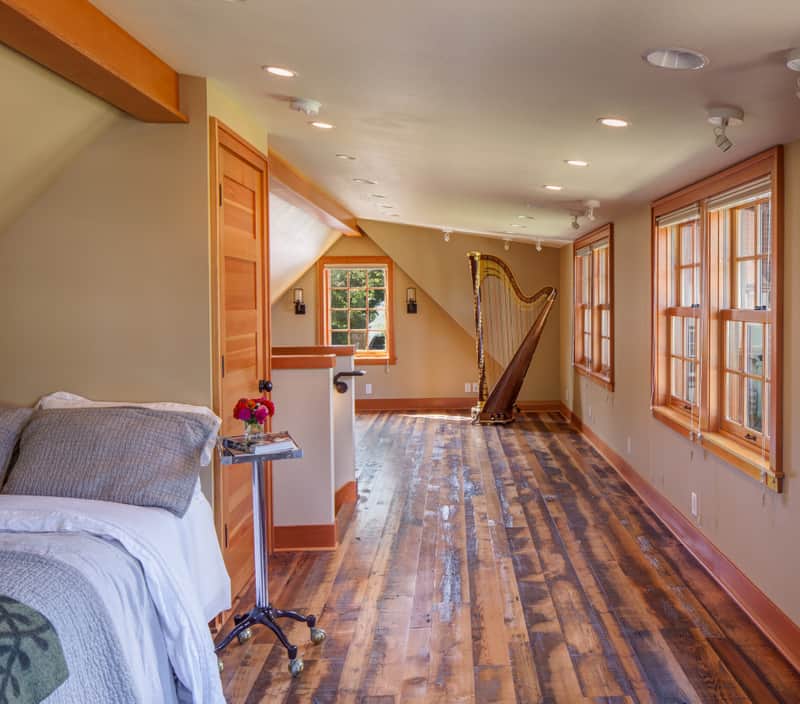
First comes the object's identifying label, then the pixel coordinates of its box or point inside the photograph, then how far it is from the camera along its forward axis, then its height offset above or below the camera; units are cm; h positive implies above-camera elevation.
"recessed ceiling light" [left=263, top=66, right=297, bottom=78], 298 +99
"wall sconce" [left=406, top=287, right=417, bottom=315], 1037 +39
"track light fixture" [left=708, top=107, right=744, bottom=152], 273 +74
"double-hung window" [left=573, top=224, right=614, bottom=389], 701 +22
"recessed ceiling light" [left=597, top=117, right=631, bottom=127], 306 +81
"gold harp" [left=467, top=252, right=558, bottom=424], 890 +1
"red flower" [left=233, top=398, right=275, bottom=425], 314 -32
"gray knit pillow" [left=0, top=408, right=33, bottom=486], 285 -36
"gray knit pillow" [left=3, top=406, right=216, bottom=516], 270 -44
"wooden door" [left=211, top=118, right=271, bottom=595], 349 +14
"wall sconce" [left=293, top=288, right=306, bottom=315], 1041 +43
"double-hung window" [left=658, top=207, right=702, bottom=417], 475 +16
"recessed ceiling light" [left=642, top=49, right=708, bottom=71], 220 +76
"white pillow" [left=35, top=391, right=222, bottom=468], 327 -30
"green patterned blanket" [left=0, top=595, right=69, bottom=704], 169 -72
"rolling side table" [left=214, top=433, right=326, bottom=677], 300 -94
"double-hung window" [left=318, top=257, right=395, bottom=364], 1040 +32
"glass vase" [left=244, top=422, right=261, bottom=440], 318 -41
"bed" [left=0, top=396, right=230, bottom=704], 183 -72
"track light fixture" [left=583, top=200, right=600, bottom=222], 545 +86
